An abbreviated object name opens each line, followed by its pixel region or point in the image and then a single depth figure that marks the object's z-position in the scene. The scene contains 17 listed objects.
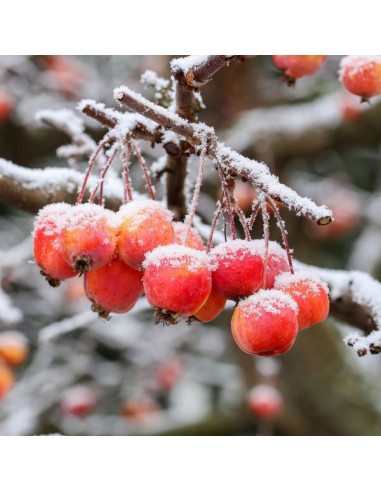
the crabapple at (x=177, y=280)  0.57
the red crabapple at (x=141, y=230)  0.58
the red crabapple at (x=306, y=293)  0.59
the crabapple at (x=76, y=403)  2.20
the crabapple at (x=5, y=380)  1.10
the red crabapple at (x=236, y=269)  0.58
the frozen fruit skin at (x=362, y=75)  0.66
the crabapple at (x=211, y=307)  0.60
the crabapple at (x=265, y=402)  2.22
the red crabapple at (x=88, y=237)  0.58
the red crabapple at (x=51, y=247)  0.60
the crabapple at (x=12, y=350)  1.16
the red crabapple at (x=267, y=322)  0.57
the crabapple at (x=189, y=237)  0.60
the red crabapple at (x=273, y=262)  0.60
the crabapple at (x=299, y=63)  0.68
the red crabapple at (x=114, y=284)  0.60
